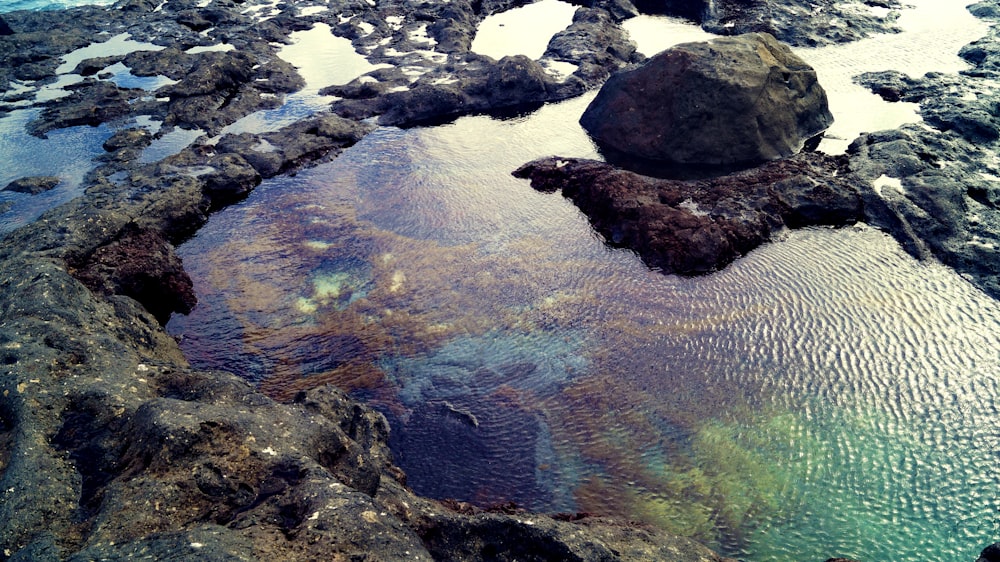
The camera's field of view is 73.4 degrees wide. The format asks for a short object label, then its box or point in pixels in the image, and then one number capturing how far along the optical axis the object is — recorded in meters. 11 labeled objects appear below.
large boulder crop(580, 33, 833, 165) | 15.57
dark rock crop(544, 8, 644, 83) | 20.52
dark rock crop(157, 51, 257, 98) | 18.86
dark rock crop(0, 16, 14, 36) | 22.73
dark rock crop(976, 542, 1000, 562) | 7.36
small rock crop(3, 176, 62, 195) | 14.99
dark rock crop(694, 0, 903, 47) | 21.64
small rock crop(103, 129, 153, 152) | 16.70
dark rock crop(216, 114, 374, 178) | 16.42
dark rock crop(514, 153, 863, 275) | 12.96
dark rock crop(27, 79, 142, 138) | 17.86
